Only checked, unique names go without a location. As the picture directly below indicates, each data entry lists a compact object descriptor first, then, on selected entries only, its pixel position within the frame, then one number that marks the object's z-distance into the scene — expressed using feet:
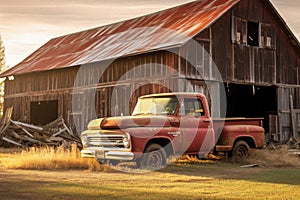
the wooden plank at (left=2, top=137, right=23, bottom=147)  79.33
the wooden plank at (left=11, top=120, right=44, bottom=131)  81.97
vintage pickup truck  45.93
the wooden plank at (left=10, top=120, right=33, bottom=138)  80.53
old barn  78.18
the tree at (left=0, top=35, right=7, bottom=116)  208.38
